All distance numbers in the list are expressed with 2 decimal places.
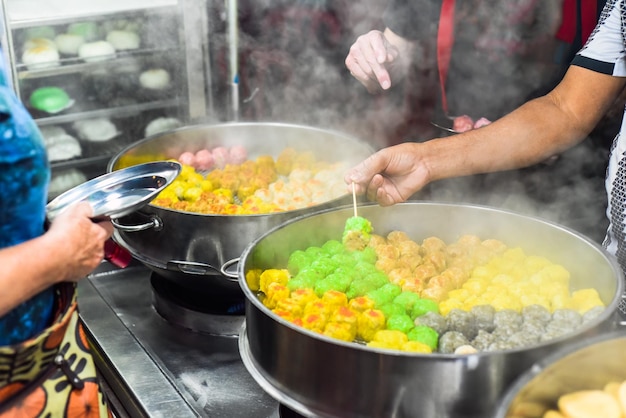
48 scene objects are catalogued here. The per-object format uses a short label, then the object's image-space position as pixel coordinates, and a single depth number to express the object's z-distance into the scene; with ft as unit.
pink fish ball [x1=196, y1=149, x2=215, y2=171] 9.43
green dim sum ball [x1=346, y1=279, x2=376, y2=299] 6.03
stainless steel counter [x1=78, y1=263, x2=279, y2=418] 6.18
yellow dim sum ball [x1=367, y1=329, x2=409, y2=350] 5.18
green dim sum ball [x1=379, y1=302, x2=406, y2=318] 5.71
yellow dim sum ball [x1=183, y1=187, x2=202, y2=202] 8.44
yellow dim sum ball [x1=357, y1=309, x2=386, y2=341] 5.42
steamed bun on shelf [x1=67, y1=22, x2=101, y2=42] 12.27
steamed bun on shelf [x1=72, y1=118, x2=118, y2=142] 12.71
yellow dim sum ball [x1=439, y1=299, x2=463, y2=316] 5.78
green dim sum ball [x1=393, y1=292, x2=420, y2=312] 5.86
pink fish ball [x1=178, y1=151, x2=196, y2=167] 9.34
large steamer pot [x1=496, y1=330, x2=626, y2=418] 3.68
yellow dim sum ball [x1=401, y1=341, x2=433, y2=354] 5.05
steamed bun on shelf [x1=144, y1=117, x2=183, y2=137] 13.17
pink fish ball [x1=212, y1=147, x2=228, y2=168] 9.52
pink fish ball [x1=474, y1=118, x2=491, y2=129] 8.59
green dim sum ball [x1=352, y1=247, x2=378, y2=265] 6.47
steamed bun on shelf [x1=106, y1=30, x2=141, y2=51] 12.33
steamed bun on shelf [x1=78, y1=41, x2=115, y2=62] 12.12
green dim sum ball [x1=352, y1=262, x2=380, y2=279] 6.24
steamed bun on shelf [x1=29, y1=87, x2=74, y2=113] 11.97
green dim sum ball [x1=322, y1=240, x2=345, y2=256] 6.55
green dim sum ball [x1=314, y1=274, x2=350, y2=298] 5.92
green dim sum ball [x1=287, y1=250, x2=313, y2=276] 6.34
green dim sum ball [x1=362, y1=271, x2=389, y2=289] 6.16
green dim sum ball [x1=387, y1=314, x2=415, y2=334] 5.49
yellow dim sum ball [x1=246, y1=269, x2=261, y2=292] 5.81
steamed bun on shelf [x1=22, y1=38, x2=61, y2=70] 11.56
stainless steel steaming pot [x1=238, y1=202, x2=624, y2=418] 4.40
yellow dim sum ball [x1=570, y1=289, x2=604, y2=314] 5.44
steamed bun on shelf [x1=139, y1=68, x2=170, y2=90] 12.76
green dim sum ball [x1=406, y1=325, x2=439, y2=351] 5.26
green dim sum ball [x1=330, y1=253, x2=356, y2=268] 6.37
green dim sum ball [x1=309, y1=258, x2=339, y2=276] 6.17
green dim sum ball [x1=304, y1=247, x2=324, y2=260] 6.43
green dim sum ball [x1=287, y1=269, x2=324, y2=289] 5.98
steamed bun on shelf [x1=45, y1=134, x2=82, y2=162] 12.33
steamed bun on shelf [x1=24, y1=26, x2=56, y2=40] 11.87
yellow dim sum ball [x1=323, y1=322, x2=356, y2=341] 5.19
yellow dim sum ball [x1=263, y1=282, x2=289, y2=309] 5.79
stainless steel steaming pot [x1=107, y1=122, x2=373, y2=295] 6.72
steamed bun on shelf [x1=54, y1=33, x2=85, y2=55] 12.04
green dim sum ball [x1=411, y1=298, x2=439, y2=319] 5.75
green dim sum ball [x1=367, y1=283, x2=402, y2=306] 5.84
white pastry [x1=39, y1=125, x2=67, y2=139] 12.30
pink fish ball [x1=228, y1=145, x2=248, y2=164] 9.54
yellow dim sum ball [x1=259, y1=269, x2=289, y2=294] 6.07
